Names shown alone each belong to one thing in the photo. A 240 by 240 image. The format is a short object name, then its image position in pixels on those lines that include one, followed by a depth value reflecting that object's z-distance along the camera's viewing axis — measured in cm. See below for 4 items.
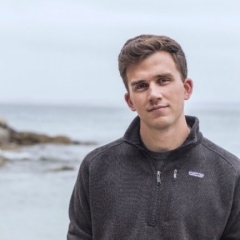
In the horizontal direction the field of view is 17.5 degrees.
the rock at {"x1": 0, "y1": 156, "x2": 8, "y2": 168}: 2286
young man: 285
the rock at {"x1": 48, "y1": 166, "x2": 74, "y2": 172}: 2153
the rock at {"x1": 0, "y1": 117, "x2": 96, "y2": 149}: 2936
